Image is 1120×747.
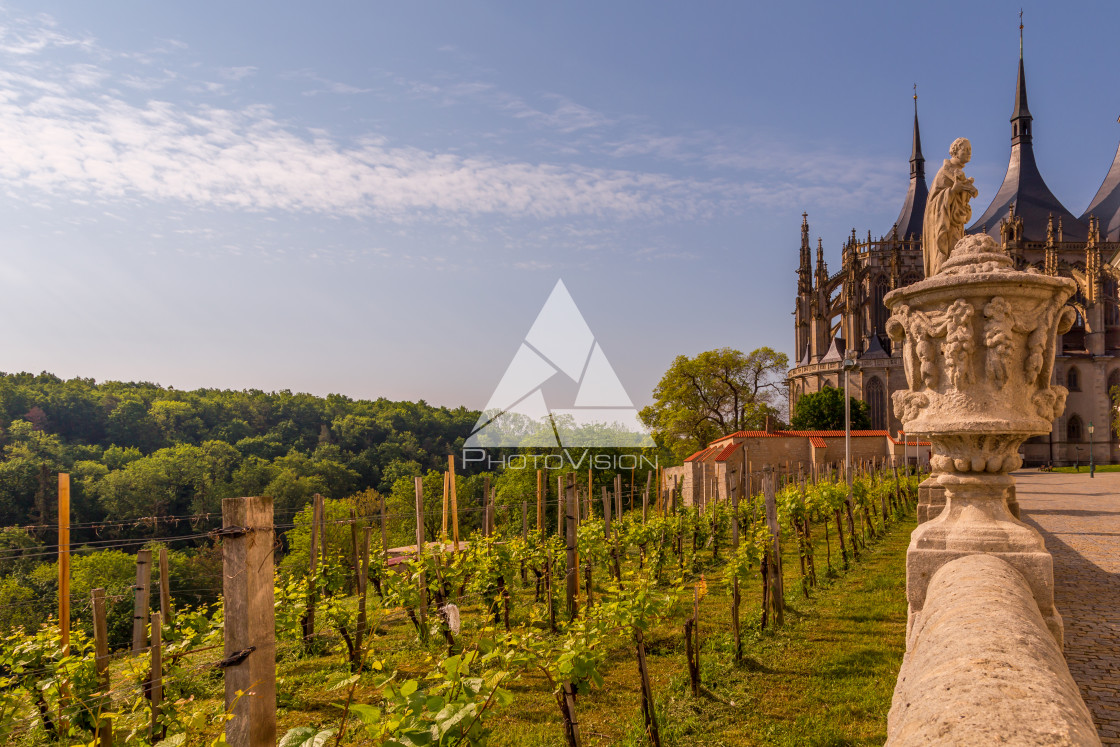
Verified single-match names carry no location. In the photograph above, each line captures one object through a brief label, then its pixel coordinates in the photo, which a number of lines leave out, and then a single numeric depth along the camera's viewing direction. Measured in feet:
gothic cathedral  146.72
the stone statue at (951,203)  15.56
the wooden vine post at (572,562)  23.58
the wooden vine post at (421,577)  24.35
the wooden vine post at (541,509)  28.73
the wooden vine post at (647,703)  14.32
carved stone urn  10.03
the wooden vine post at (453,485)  29.88
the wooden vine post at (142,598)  16.90
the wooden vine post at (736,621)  20.58
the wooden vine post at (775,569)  24.38
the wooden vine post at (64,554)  18.22
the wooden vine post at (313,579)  24.13
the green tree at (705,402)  145.07
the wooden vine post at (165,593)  17.71
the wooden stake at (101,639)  14.74
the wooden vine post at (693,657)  17.19
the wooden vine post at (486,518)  30.14
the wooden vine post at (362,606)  21.73
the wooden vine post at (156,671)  12.51
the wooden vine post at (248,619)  8.30
